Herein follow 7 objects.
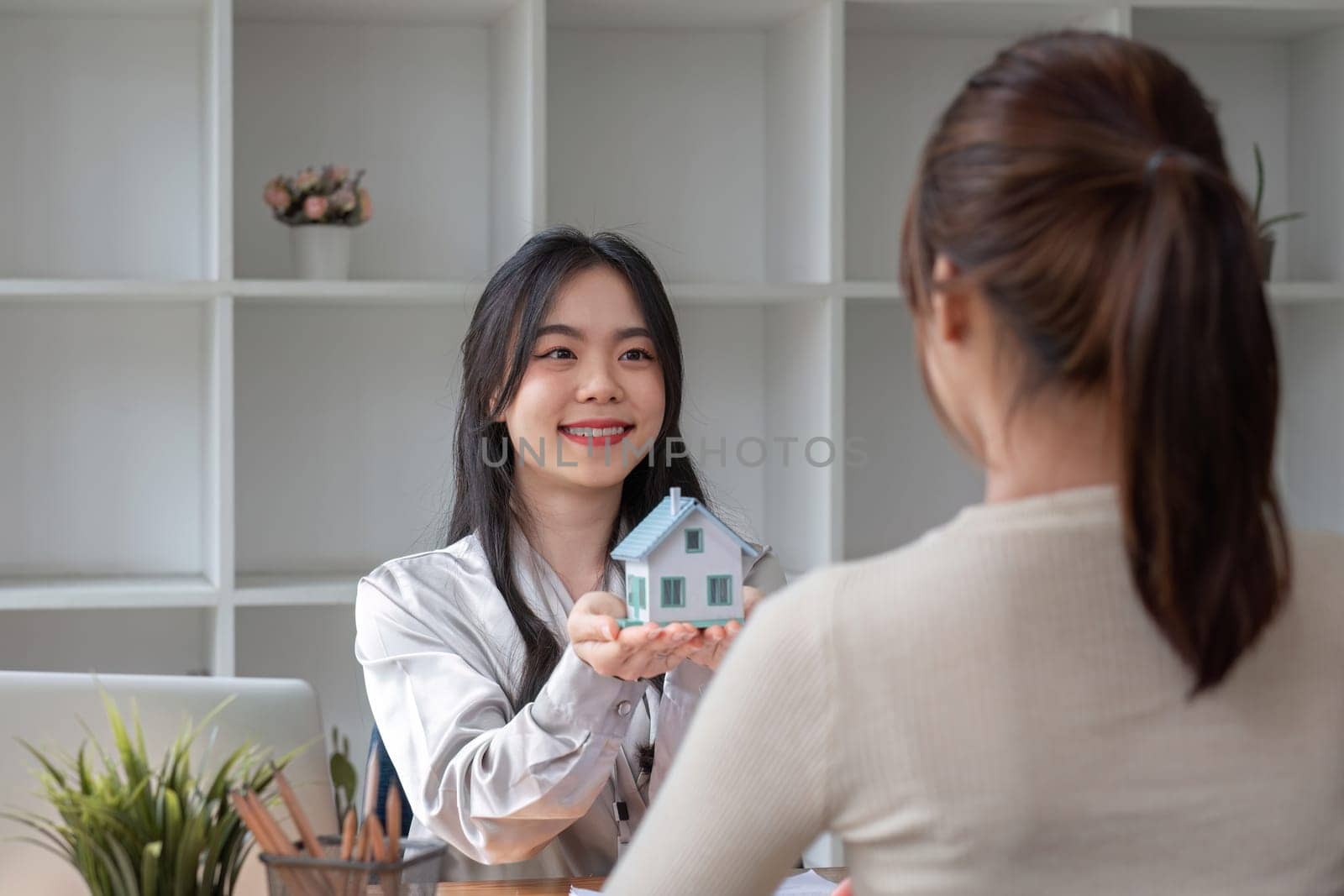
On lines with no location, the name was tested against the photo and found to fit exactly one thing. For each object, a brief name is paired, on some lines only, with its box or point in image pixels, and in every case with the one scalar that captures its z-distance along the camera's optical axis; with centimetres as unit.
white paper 144
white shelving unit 266
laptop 132
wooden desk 146
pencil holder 96
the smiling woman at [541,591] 155
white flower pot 256
